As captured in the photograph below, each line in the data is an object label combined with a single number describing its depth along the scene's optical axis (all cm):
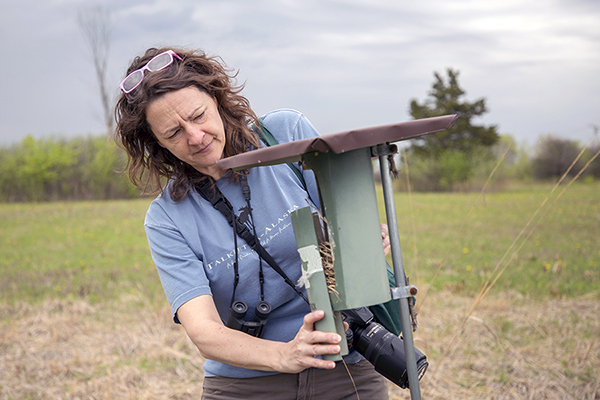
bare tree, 2788
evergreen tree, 2784
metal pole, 111
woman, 151
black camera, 132
